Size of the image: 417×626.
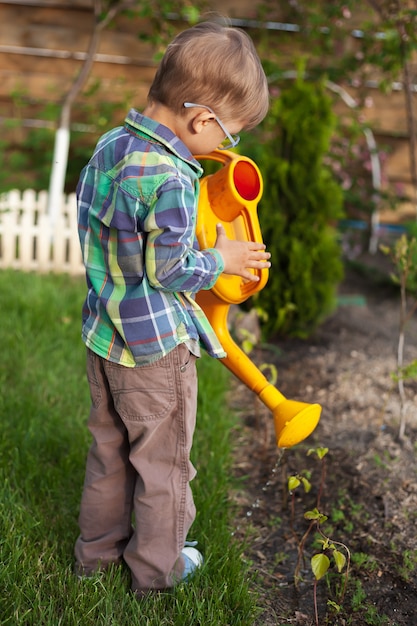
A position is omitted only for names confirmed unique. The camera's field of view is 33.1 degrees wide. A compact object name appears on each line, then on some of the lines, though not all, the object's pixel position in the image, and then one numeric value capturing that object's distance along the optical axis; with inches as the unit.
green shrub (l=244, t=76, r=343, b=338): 147.9
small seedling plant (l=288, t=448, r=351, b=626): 64.7
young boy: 58.5
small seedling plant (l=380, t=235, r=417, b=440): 94.9
